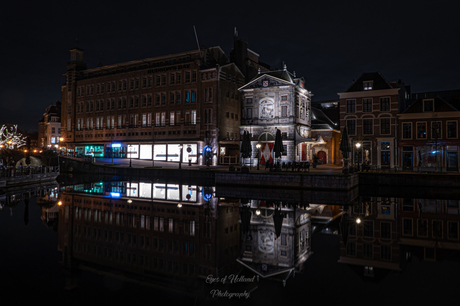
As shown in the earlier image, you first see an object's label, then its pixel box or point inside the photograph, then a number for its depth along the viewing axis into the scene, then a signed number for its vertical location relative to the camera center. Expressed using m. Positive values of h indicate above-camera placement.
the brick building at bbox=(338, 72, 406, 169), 42.16 +5.89
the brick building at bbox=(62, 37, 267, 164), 51.75 +9.43
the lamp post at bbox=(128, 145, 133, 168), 59.25 +2.13
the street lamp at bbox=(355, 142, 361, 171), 42.50 +2.02
